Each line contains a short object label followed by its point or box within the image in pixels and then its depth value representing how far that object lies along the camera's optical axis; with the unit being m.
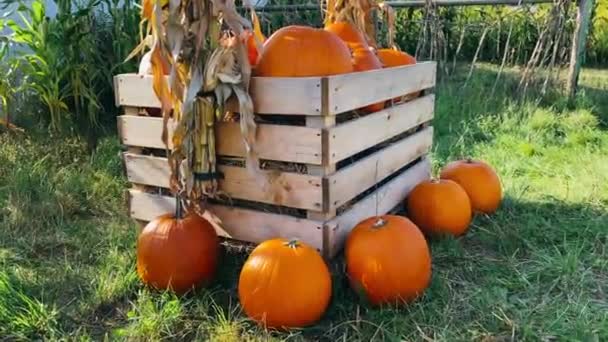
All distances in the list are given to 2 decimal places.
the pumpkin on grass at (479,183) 3.02
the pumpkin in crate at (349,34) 2.73
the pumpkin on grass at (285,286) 2.00
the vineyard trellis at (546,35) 5.21
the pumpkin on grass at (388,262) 2.14
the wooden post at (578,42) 5.18
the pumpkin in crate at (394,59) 2.88
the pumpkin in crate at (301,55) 2.26
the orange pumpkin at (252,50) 2.41
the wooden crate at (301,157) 2.16
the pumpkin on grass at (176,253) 2.26
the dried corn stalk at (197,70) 2.15
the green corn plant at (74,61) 3.92
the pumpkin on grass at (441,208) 2.74
